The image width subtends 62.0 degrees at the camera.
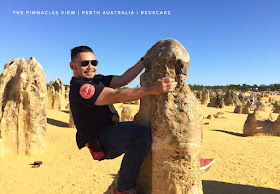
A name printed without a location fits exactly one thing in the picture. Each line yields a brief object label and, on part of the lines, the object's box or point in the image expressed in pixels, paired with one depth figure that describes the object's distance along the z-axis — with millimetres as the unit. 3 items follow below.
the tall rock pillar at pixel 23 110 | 7133
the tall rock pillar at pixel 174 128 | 2268
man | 2137
